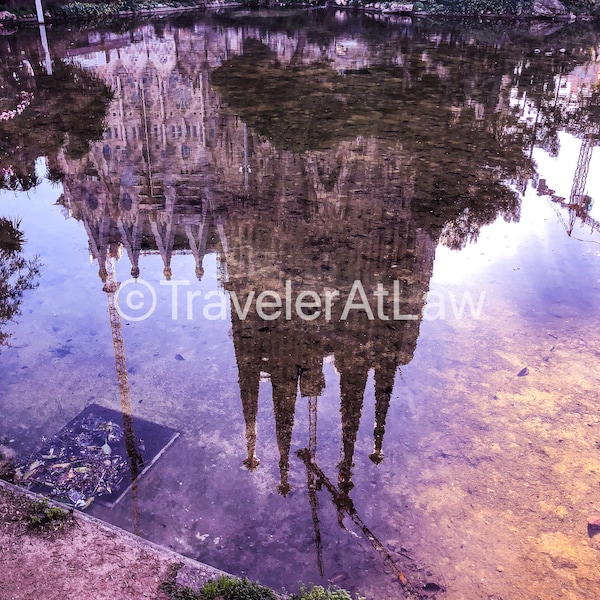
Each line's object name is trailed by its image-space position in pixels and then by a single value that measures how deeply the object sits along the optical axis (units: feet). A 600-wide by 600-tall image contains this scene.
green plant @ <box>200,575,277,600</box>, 16.88
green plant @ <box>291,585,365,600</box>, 17.21
